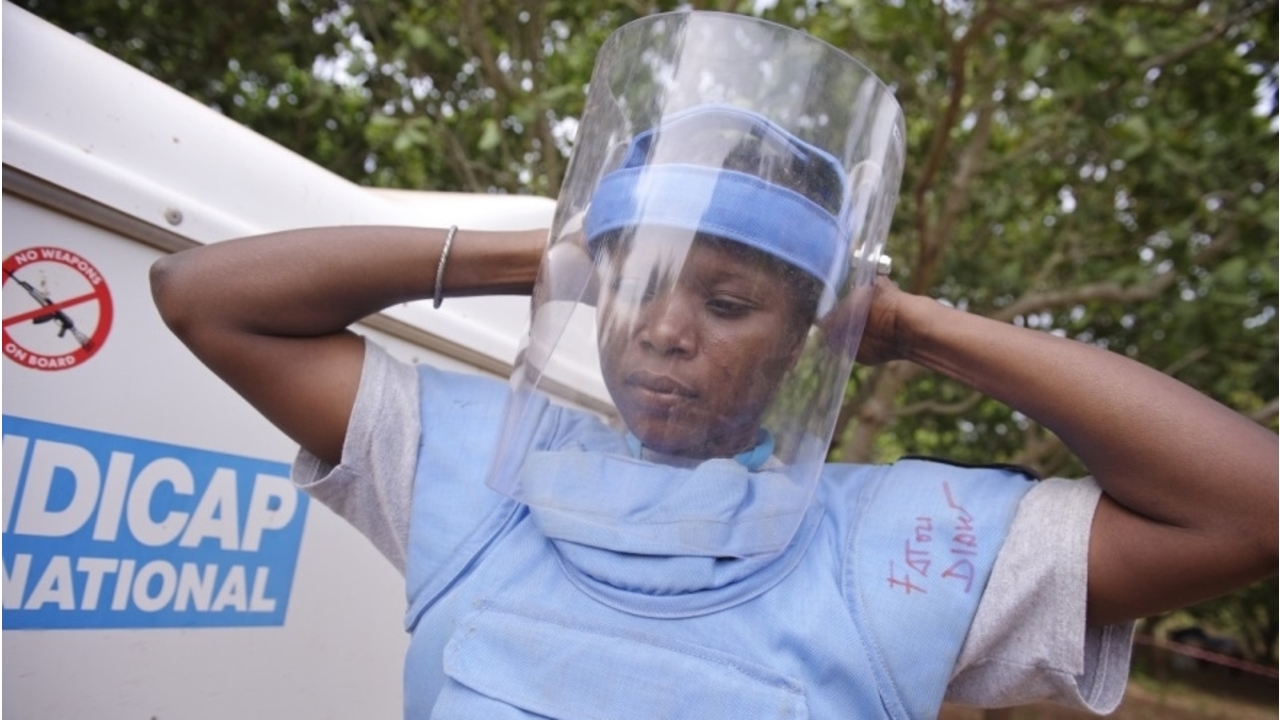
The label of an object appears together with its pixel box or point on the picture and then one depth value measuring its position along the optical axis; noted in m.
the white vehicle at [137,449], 1.42
